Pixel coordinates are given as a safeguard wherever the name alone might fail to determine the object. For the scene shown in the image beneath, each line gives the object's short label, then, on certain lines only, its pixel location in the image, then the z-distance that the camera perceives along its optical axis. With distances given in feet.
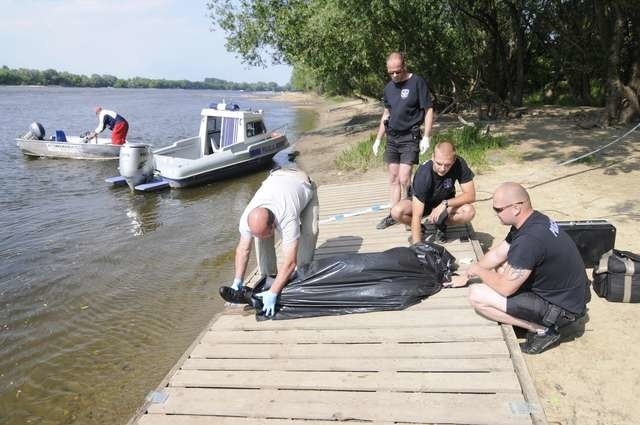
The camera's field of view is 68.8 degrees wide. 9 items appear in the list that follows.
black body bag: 11.37
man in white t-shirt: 11.03
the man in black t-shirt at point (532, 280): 9.14
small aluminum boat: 46.83
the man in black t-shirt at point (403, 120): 16.17
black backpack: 11.34
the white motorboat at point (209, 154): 34.63
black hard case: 12.92
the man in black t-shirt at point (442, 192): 13.53
